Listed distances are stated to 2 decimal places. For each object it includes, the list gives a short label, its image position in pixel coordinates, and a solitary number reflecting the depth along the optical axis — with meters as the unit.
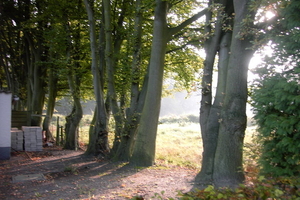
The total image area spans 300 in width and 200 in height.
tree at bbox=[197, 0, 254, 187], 7.38
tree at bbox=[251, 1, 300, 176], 5.05
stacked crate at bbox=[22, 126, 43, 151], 15.94
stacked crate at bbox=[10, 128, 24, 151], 15.52
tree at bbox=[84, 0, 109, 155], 13.29
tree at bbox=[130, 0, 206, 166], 10.73
